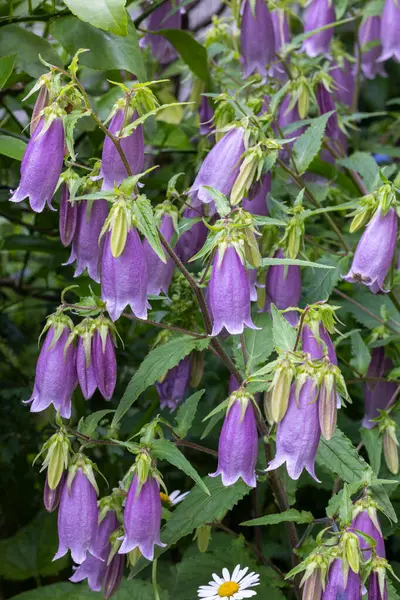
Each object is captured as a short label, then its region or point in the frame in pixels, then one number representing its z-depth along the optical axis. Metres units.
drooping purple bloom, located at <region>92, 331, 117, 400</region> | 0.83
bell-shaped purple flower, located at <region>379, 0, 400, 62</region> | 1.11
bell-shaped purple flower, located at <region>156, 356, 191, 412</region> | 0.98
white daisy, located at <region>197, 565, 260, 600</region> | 0.89
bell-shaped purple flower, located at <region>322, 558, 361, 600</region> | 0.78
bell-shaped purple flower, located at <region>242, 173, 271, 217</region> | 0.94
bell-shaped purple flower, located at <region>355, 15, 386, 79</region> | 1.29
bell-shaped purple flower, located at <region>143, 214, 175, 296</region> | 0.90
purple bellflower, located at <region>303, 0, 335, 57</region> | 1.11
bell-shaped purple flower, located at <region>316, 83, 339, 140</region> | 1.06
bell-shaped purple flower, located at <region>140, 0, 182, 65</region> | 1.14
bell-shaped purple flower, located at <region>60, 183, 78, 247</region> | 0.84
